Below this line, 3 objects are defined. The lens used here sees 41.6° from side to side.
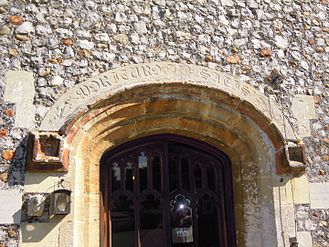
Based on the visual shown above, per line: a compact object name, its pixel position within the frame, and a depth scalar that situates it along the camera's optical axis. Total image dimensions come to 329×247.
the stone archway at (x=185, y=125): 3.76
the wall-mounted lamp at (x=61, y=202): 3.45
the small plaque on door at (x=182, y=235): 4.21
